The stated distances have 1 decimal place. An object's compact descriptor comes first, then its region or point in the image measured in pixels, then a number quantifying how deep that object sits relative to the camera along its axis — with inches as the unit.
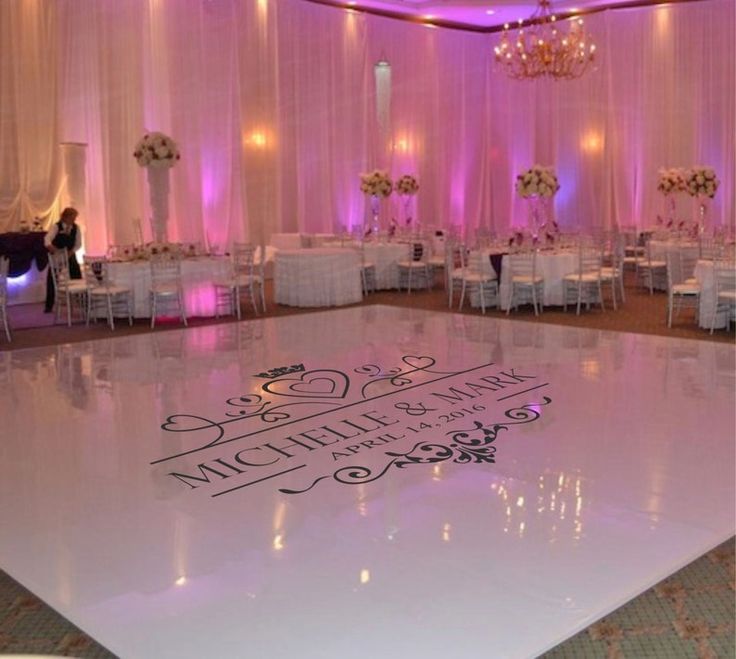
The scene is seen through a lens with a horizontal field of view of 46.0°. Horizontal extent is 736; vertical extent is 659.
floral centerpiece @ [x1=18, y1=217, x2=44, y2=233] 469.7
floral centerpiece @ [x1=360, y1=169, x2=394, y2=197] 558.3
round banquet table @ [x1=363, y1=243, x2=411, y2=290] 520.1
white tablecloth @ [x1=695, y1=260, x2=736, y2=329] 357.7
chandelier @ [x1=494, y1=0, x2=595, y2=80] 471.5
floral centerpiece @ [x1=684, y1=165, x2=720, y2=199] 496.1
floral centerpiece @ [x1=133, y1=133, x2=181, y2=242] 423.2
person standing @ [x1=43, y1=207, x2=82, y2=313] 428.1
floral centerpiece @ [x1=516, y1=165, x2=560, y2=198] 436.1
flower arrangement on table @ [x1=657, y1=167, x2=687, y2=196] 531.8
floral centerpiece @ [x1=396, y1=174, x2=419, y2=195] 604.1
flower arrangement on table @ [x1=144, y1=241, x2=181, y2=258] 405.7
